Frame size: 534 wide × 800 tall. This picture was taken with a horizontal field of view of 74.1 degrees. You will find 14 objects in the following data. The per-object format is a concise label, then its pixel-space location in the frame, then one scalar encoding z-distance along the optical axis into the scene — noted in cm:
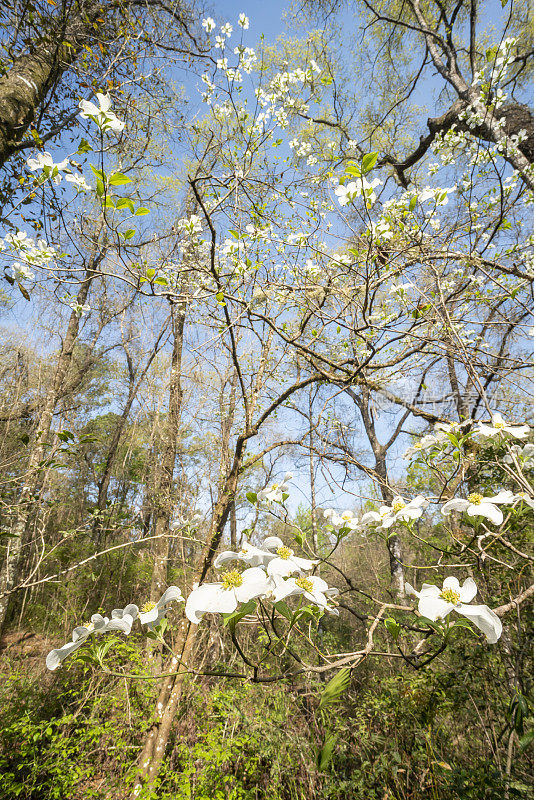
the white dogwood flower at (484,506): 82
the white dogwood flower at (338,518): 105
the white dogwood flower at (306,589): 59
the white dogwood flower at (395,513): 92
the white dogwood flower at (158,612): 67
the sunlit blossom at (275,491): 111
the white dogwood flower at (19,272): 167
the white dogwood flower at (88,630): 66
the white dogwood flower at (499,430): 100
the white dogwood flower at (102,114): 91
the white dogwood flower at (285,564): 62
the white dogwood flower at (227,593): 54
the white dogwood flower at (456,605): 61
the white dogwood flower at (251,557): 66
